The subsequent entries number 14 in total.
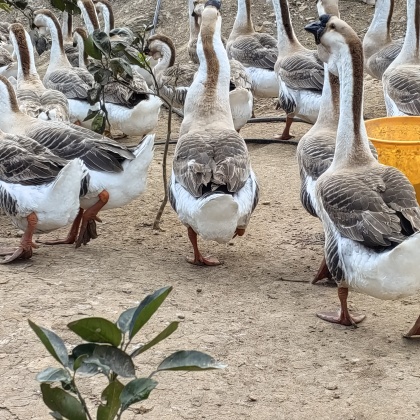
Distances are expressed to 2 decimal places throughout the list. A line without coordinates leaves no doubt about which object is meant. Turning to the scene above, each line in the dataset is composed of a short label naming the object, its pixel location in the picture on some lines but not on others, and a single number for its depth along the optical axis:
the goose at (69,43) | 11.05
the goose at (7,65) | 10.84
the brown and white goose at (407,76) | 7.46
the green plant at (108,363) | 1.81
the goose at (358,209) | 4.07
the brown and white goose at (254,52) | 9.82
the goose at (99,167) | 5.80
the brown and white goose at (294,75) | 8.52
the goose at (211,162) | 5.19
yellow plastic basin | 6.01
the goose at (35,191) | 5.37
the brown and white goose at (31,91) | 7.68
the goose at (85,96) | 8.70
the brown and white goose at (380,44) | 9.41
